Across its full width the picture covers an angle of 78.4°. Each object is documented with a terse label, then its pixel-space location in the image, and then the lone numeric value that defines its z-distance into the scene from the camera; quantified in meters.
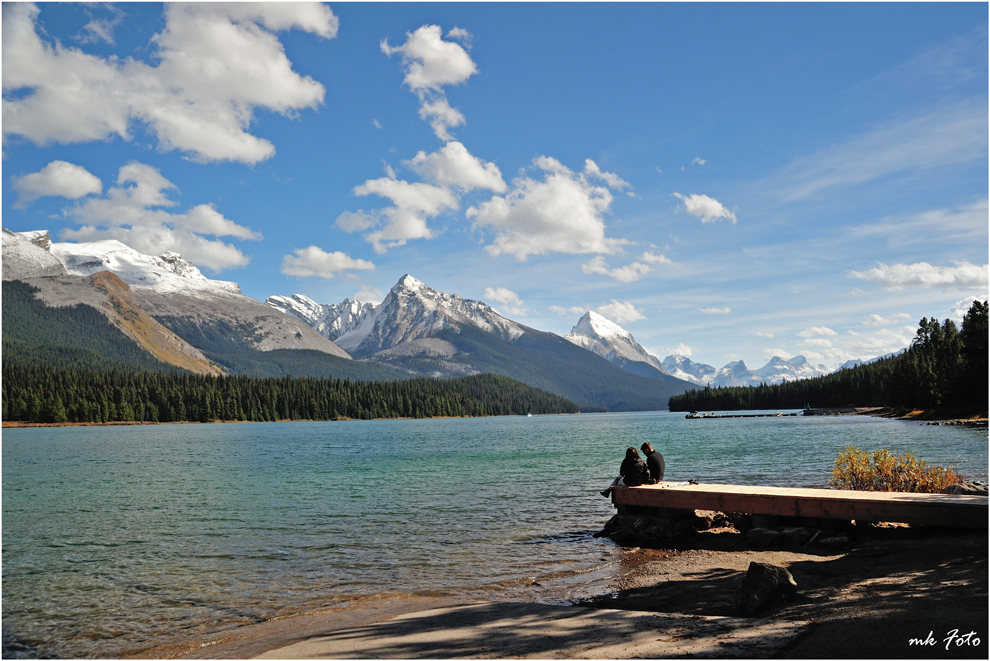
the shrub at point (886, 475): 22.41
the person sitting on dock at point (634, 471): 22.61
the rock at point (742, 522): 20.33
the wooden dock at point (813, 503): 15.76
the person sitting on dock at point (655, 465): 22.86
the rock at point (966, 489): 19.50
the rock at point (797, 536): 17.97
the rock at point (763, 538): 18.36
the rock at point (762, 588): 11.20
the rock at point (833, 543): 17.12
